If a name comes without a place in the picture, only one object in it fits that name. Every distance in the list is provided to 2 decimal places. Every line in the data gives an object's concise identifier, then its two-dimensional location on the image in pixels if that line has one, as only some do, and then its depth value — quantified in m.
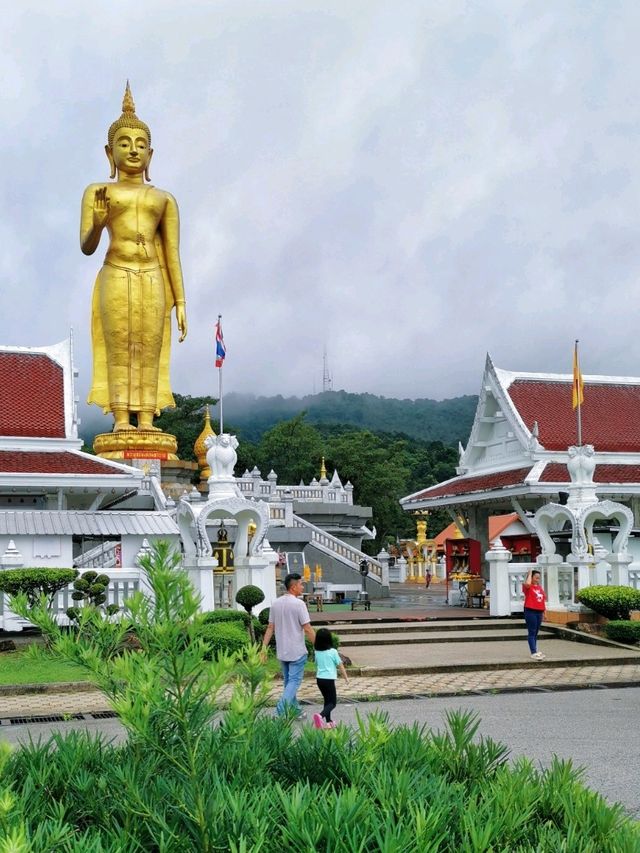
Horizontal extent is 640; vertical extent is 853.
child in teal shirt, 10.15
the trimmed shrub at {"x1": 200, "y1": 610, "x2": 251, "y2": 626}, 17.34
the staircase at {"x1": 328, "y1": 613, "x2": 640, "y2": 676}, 16.64
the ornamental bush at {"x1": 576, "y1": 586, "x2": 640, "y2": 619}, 19.86
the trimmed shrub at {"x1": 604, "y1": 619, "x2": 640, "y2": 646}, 18.68
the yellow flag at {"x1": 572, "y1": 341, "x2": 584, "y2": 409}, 25.17
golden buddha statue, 36.28
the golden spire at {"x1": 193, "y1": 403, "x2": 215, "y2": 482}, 36.91
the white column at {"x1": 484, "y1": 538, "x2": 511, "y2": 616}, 23.06
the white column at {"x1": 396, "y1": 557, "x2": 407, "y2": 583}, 51.72
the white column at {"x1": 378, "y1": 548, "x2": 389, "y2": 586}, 33.09
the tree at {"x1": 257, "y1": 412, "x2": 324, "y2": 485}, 64.25
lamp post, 31.06
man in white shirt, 10.28
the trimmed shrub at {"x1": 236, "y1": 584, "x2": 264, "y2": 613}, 17.78
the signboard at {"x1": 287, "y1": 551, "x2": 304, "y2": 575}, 31.41
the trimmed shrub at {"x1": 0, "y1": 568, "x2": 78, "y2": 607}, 16.78
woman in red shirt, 16.97
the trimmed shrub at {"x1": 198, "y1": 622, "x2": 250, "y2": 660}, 15.14
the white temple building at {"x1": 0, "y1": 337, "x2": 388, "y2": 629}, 19.73
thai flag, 29.92
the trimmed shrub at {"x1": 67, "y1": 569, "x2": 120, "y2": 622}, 17.11
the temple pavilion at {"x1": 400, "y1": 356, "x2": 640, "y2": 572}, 27.12
